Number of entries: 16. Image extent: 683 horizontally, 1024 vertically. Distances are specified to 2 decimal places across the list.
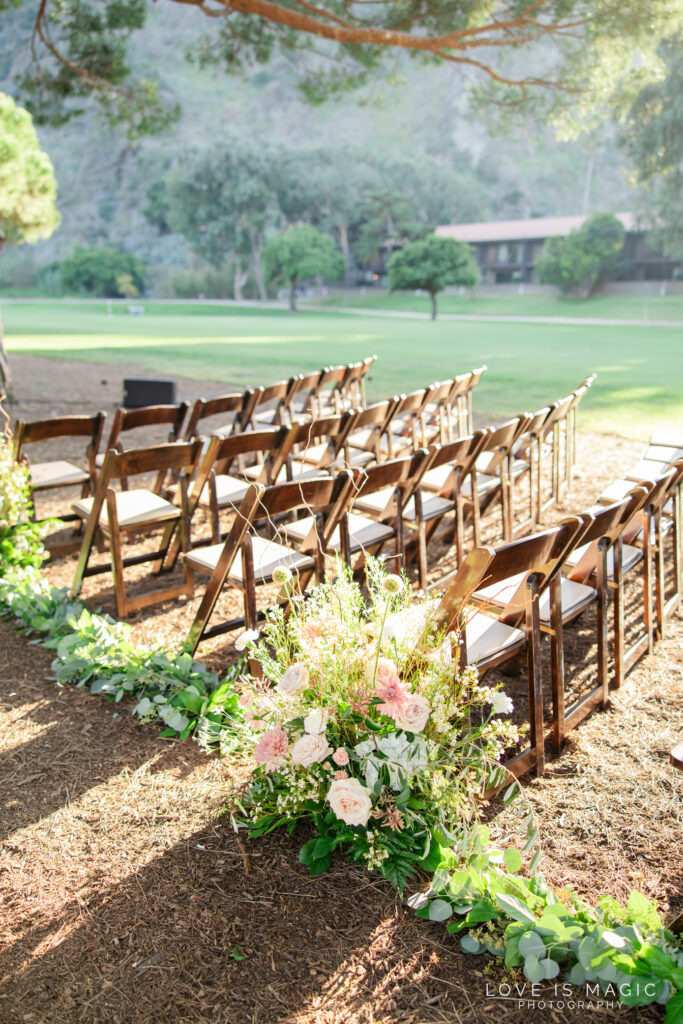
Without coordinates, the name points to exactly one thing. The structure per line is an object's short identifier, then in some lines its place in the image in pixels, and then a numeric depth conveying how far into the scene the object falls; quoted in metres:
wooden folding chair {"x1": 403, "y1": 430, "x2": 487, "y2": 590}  4.55
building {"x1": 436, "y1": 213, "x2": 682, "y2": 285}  64.50
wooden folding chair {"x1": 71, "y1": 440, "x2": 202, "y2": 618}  4.50
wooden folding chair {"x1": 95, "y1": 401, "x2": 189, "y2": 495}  5.64
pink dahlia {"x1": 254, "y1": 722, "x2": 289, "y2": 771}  2.45
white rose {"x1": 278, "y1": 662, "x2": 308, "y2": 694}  2.43
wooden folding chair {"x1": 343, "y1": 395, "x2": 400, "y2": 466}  5.75
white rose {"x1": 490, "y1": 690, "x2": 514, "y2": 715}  2.34
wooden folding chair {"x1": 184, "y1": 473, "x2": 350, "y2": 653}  3.52
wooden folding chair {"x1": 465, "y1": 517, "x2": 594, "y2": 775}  2.69
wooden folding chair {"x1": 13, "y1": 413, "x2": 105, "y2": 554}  5.33
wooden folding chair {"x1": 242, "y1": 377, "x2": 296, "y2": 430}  7.11
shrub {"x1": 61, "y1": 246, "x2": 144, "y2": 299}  78.25
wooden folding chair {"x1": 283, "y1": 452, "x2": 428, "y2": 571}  4.06
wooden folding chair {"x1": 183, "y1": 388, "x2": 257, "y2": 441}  6.32
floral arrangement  2.38
